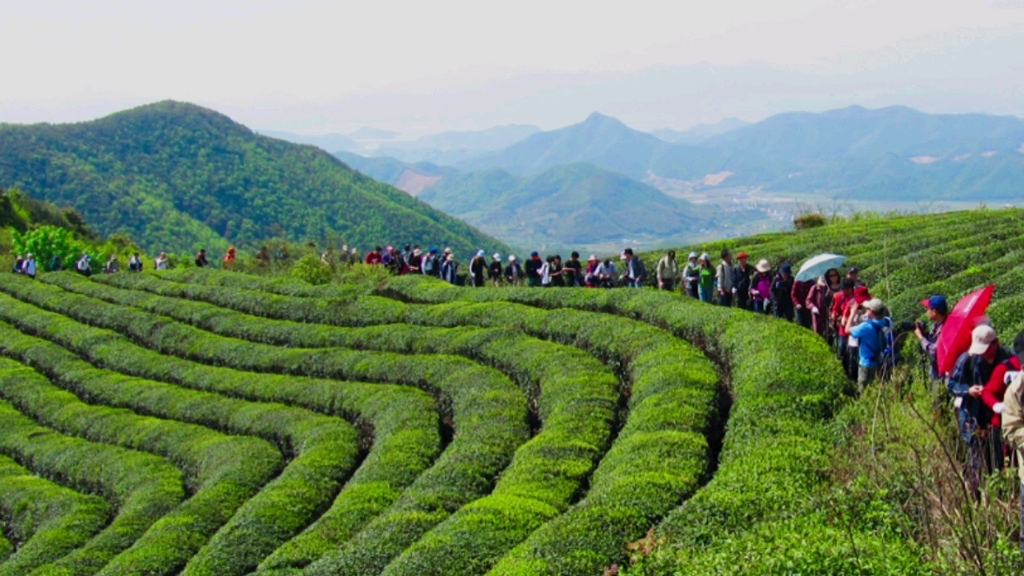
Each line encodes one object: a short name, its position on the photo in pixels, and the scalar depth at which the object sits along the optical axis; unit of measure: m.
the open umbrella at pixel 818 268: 17.89
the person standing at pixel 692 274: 24.28
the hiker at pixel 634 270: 26.36
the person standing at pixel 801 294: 19.22
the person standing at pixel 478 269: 32.00
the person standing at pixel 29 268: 45.56
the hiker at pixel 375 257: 35.88
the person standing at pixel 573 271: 28.84
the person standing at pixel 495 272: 32.28
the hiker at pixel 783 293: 19.80
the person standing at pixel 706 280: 23.28
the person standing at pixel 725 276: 21.91
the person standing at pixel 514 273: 32.16
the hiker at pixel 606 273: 27.98
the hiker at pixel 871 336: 13.48
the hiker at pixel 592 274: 28.33
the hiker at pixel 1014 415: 8.05
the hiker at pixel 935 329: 11.60
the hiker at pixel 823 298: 17.83
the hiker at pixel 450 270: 33.52
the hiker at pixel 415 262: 35.12
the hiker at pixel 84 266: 45.62
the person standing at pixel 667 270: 25.73
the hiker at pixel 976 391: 9.66
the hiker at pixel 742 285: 21.89
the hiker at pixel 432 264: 34.34
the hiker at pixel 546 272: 29.34
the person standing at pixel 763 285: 20.59
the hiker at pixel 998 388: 9.23
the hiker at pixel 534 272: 29.73
